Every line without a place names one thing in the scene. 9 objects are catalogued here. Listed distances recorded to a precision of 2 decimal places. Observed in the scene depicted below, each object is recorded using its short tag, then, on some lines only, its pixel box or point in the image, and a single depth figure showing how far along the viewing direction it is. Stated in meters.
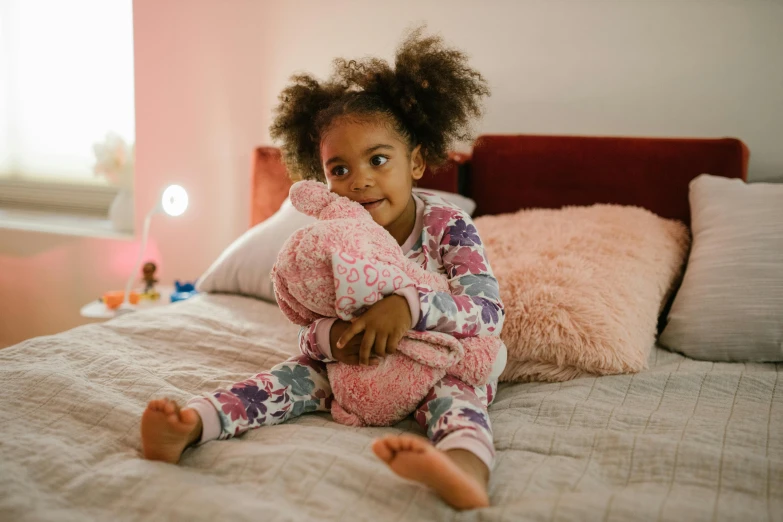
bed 0.74
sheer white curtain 2.84
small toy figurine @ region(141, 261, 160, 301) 2.19
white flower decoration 2.63
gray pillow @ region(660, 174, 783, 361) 1.27
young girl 0.86
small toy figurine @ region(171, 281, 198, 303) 2.12
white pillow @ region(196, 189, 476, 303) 1.73
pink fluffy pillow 1.19
